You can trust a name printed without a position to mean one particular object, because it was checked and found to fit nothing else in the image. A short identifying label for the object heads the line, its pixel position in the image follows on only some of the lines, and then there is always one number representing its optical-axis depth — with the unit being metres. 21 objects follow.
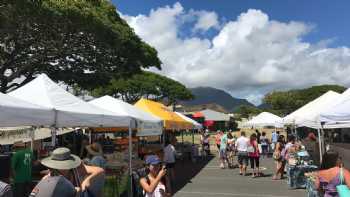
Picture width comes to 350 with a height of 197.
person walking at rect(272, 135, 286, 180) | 15.76
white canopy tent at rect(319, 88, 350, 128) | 7.52
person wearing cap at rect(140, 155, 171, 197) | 5.79
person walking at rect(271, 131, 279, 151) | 28.58
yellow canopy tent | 16.69
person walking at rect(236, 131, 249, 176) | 16.78
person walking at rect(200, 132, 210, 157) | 29.02
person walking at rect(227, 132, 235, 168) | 21.42
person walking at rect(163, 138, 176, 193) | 13.88
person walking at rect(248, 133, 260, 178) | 16.59
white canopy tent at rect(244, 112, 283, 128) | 29.90
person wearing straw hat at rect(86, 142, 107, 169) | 7.17
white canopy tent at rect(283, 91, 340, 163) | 12.10
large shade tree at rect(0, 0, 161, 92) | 20.38
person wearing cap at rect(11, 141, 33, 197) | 8.62
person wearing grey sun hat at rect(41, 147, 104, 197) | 4.54
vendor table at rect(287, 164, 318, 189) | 13.55
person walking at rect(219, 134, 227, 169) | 20.67
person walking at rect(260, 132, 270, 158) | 27.78
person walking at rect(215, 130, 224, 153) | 25.50
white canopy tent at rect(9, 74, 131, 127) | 7.62
